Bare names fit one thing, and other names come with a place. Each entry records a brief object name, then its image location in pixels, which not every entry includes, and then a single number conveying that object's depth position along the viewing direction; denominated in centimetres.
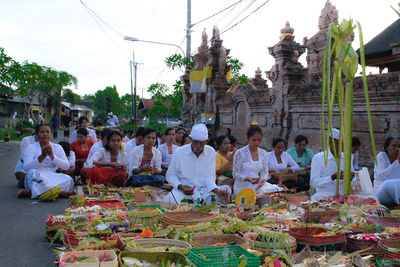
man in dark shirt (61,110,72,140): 1871
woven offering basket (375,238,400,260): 301
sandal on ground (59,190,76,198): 693
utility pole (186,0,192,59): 1948
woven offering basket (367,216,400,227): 393
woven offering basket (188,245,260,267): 266
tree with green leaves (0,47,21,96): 2127
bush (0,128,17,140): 2433
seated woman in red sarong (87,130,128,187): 717
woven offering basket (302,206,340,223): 393
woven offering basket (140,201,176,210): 522
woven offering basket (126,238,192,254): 316
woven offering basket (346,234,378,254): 330
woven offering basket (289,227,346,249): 324
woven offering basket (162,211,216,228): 402
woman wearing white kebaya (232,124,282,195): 640
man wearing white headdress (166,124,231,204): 590
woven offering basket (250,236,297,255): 317
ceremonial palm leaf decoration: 279
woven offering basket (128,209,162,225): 425
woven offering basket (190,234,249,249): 335
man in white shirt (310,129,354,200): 598
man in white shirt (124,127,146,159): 815
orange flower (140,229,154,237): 376
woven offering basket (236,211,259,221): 457
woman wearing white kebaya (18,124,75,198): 675
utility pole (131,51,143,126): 3500
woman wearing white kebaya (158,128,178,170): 862
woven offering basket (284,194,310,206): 549
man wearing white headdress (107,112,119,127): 1674
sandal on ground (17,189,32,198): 690
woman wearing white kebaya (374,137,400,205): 588
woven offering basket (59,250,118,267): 280
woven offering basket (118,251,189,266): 295
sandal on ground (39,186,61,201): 661
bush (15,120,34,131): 3003
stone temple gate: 794
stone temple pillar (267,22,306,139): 1124
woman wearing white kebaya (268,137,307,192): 744
